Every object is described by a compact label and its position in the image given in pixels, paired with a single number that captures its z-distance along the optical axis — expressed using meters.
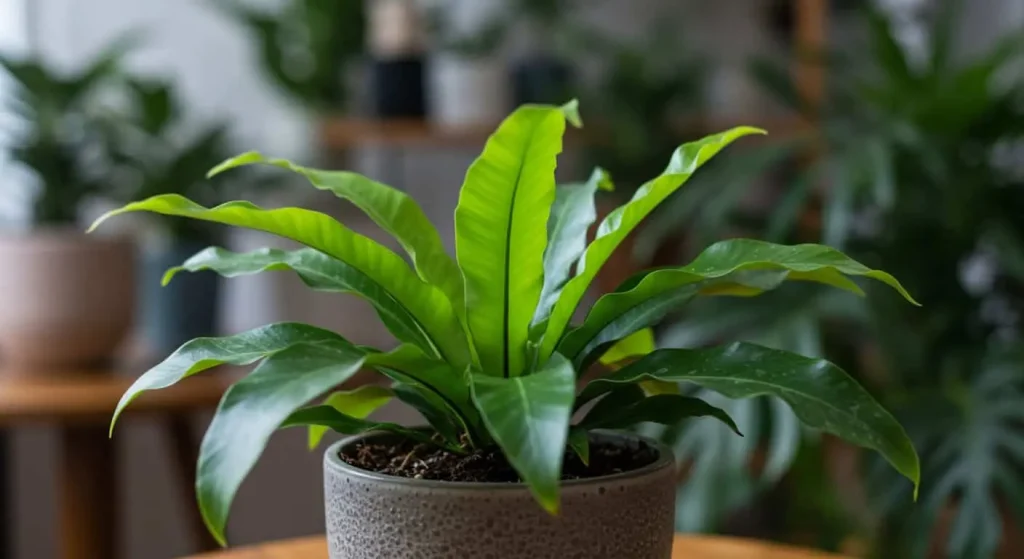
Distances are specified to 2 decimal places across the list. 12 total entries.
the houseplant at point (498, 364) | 0.52
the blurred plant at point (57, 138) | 1.42
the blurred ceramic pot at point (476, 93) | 1.88
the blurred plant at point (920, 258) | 1.25
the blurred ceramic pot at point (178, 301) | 1.47
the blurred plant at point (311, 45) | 1.84
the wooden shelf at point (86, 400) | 1.21
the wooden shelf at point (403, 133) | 1.78
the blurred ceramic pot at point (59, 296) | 1.34
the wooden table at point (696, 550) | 0.83
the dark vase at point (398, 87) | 1.79
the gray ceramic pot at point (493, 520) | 0.52
